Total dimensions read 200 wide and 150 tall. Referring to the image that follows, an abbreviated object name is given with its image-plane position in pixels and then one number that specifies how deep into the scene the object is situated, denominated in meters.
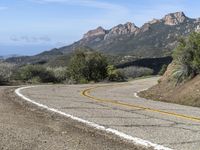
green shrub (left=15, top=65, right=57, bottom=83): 37.13
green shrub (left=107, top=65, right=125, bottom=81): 47.05
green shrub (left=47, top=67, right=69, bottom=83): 40.53
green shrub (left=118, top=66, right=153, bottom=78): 64.94
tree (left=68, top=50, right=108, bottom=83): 46.62
